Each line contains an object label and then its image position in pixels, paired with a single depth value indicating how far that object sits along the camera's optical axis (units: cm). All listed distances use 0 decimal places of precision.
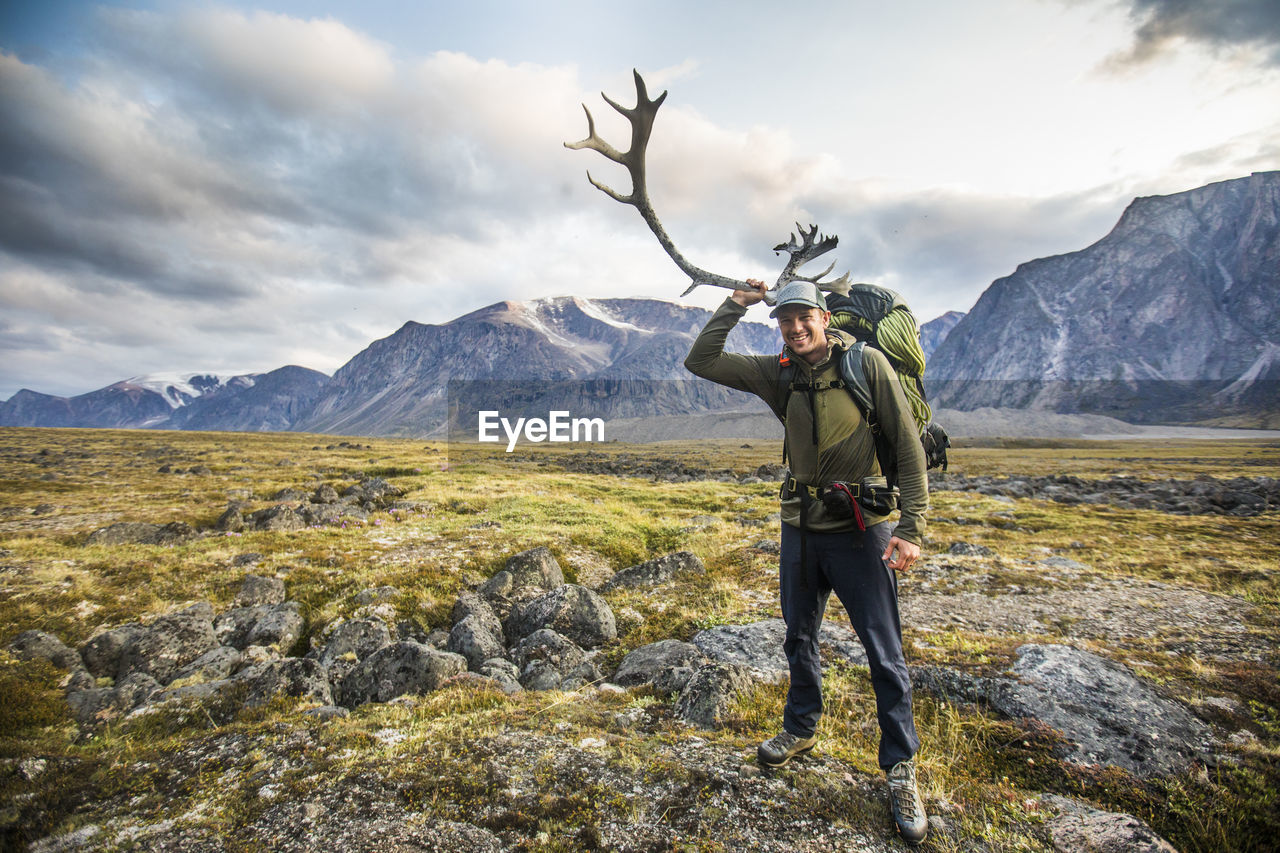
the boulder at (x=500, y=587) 1145
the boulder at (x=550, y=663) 743
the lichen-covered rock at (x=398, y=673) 701
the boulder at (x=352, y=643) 799
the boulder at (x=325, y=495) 2470
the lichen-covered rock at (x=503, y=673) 705
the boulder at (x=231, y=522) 1777
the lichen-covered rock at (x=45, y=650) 780
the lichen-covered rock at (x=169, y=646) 818
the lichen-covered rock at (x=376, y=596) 1109
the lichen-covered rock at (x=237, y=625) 953
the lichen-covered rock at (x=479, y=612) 955
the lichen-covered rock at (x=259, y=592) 1136
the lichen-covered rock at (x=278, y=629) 948
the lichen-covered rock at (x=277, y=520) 1805
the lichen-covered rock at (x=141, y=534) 1530
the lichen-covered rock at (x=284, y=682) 666
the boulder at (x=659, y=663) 695
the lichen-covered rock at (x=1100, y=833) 360
